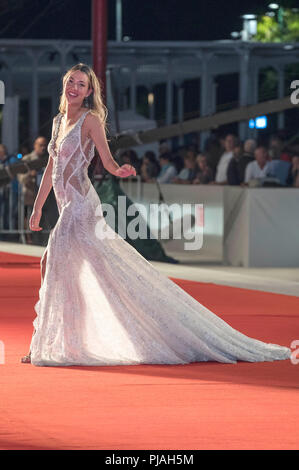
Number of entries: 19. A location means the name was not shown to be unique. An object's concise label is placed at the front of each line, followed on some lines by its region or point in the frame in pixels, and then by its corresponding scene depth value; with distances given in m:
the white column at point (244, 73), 33.69
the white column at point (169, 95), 37.39
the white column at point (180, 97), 45.94
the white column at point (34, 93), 33.47
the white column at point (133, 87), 37.88
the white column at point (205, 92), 34.59
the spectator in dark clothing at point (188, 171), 20.45
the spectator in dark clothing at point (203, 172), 19.83
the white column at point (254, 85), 35.94
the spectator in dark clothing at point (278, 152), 19.92
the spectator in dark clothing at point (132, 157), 23.61
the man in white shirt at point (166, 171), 21.47
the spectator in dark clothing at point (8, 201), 22.05
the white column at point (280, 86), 37.94
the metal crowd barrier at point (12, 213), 21.17
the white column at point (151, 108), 44.44
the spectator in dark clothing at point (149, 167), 22.28
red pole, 18.80
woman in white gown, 8.27
